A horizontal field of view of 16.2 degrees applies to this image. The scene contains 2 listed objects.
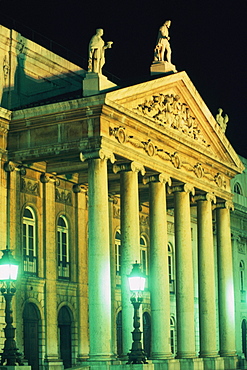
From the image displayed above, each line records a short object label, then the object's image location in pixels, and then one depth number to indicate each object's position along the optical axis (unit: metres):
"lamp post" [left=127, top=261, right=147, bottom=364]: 32.66
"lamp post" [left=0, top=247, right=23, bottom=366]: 27.54
